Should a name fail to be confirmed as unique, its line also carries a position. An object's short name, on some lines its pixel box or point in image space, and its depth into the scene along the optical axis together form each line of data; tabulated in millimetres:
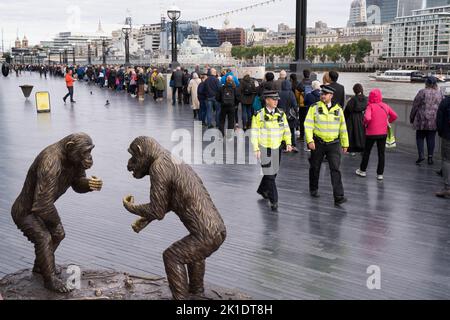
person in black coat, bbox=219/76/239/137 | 14234
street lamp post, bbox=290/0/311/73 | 15633
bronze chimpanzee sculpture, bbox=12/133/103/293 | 4199
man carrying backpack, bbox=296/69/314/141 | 12734
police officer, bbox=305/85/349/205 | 7680
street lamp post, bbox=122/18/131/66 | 38594
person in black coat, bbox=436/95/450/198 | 8320
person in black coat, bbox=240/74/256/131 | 15008
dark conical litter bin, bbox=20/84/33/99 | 27406
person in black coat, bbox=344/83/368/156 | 9875
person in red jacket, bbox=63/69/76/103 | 23909
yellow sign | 20125
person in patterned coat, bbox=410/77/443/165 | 10539
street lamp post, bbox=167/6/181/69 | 27406
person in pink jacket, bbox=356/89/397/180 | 9273
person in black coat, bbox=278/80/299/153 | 11617
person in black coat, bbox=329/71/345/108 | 10341
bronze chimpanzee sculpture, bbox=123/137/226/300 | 3891
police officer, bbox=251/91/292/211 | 7418
